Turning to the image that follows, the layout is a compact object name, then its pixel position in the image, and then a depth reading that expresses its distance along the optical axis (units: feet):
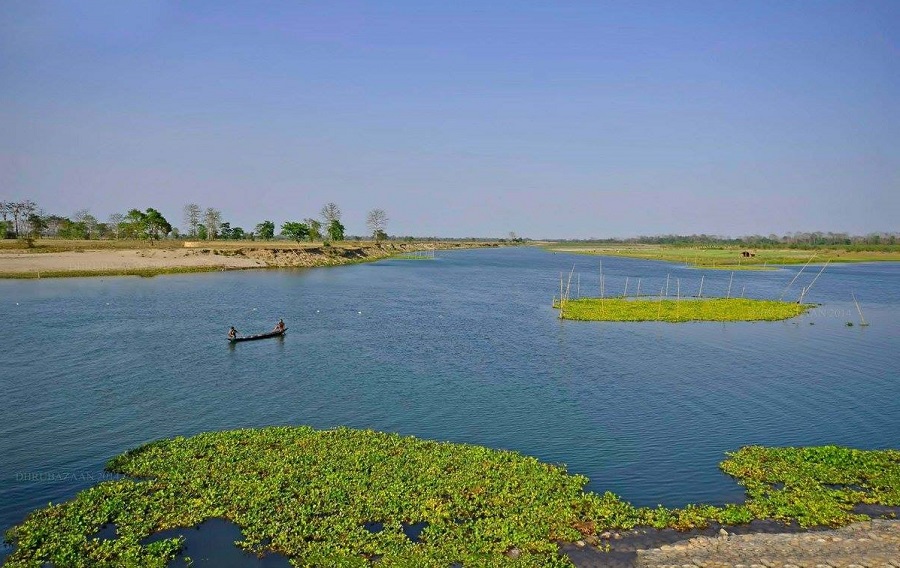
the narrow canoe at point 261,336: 138.82
